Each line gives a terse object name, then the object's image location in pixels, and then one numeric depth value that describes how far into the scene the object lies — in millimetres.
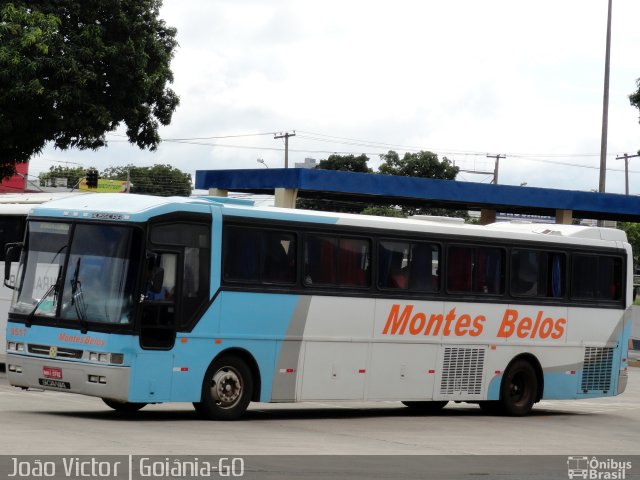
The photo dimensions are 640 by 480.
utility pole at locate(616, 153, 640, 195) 103500
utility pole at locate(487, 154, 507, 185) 98312
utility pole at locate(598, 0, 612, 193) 46531
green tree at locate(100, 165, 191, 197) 123562
